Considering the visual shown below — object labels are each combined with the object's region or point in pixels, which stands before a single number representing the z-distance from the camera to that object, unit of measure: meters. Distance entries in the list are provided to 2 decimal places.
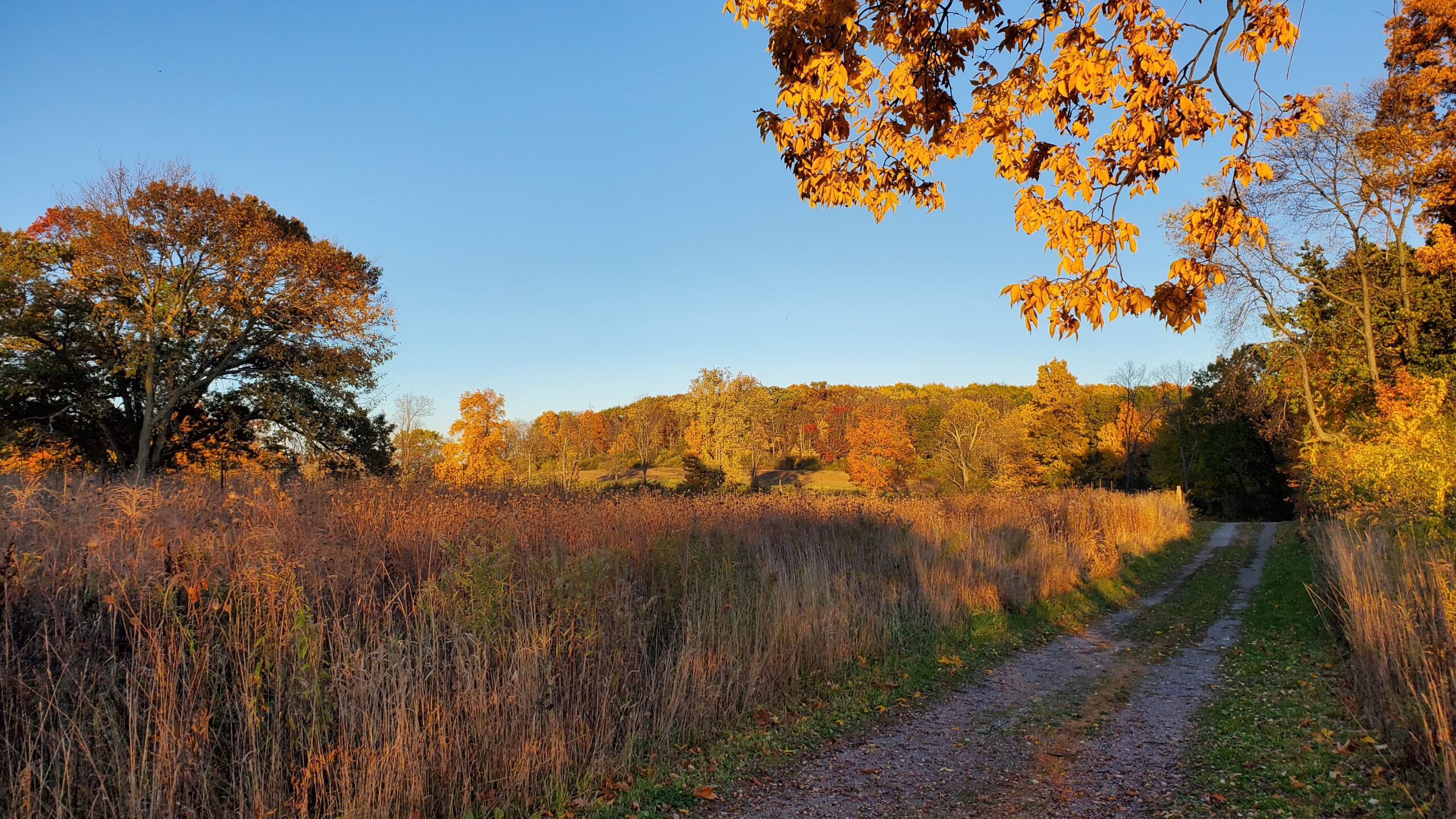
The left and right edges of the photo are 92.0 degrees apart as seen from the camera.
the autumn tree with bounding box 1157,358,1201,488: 57.73
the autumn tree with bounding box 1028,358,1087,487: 56.50
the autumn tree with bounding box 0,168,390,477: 20.73
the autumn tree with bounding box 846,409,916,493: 55.72
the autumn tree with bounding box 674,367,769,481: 60.28
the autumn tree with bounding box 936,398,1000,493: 51.81
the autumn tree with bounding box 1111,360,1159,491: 61.53
